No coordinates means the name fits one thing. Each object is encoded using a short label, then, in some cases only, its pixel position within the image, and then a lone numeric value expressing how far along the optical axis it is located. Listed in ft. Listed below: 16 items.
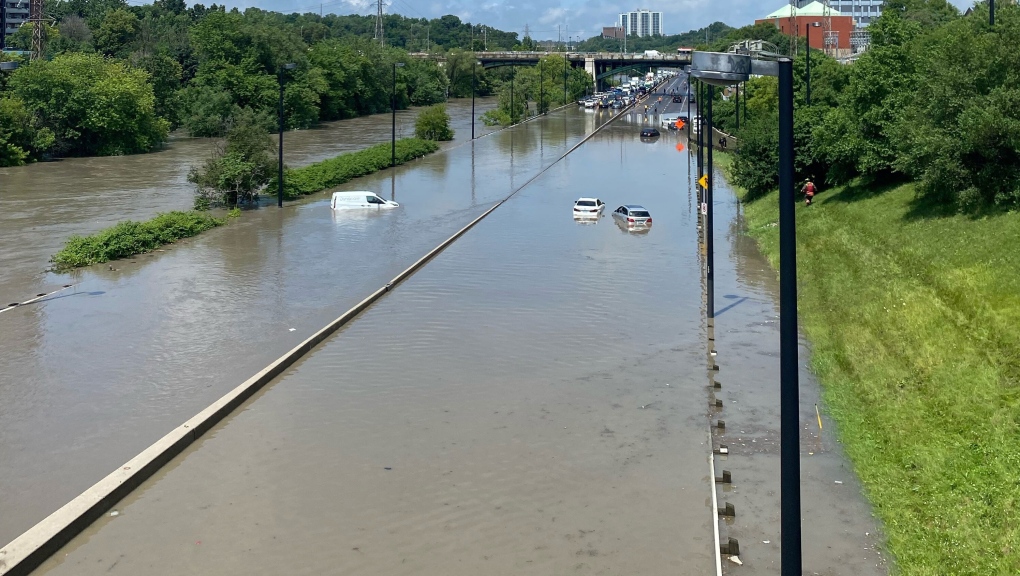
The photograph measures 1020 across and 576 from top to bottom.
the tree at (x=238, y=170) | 134.82
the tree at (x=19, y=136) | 193.88
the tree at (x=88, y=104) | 212.02
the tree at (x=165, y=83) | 279.28
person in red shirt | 121.80
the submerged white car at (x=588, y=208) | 128.88
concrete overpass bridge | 501.15
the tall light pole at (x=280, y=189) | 135.54
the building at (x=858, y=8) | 627.05
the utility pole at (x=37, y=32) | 284.80
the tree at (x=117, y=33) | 350.43
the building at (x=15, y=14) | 557.33
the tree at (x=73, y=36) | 324.39
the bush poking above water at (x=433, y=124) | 241.55
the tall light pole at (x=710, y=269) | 75.41
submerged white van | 135.44
